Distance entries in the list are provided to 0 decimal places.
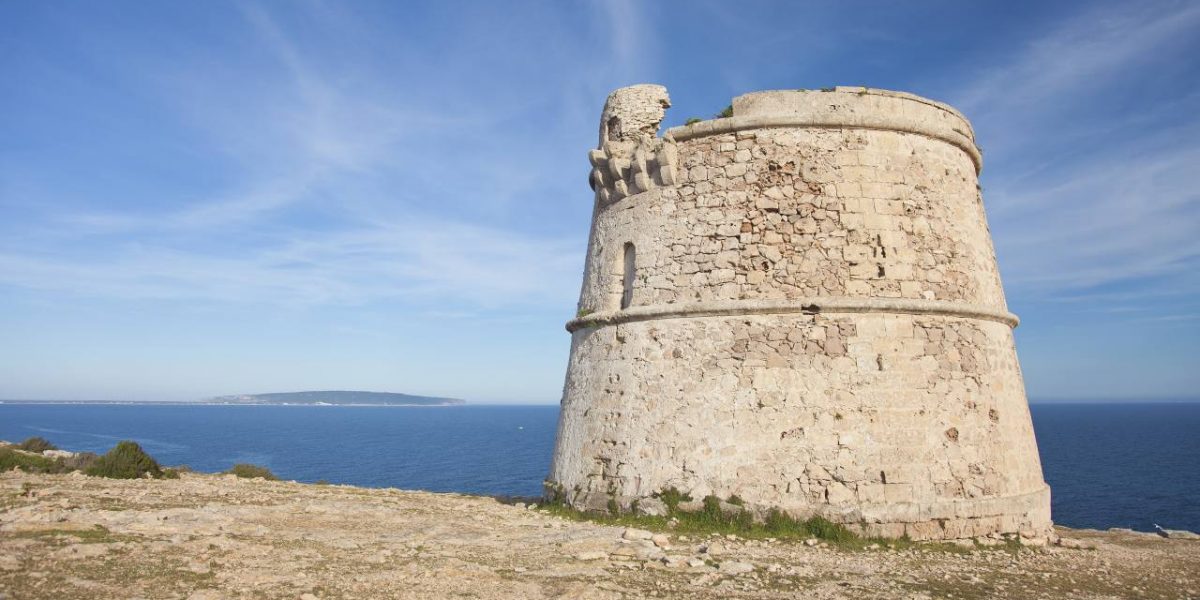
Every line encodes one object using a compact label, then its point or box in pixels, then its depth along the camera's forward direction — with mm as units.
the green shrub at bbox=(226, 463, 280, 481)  14242
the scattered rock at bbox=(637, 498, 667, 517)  8562
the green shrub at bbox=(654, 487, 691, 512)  8508
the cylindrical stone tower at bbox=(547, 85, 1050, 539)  8258
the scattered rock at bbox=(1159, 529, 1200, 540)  10286
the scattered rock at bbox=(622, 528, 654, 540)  7785
